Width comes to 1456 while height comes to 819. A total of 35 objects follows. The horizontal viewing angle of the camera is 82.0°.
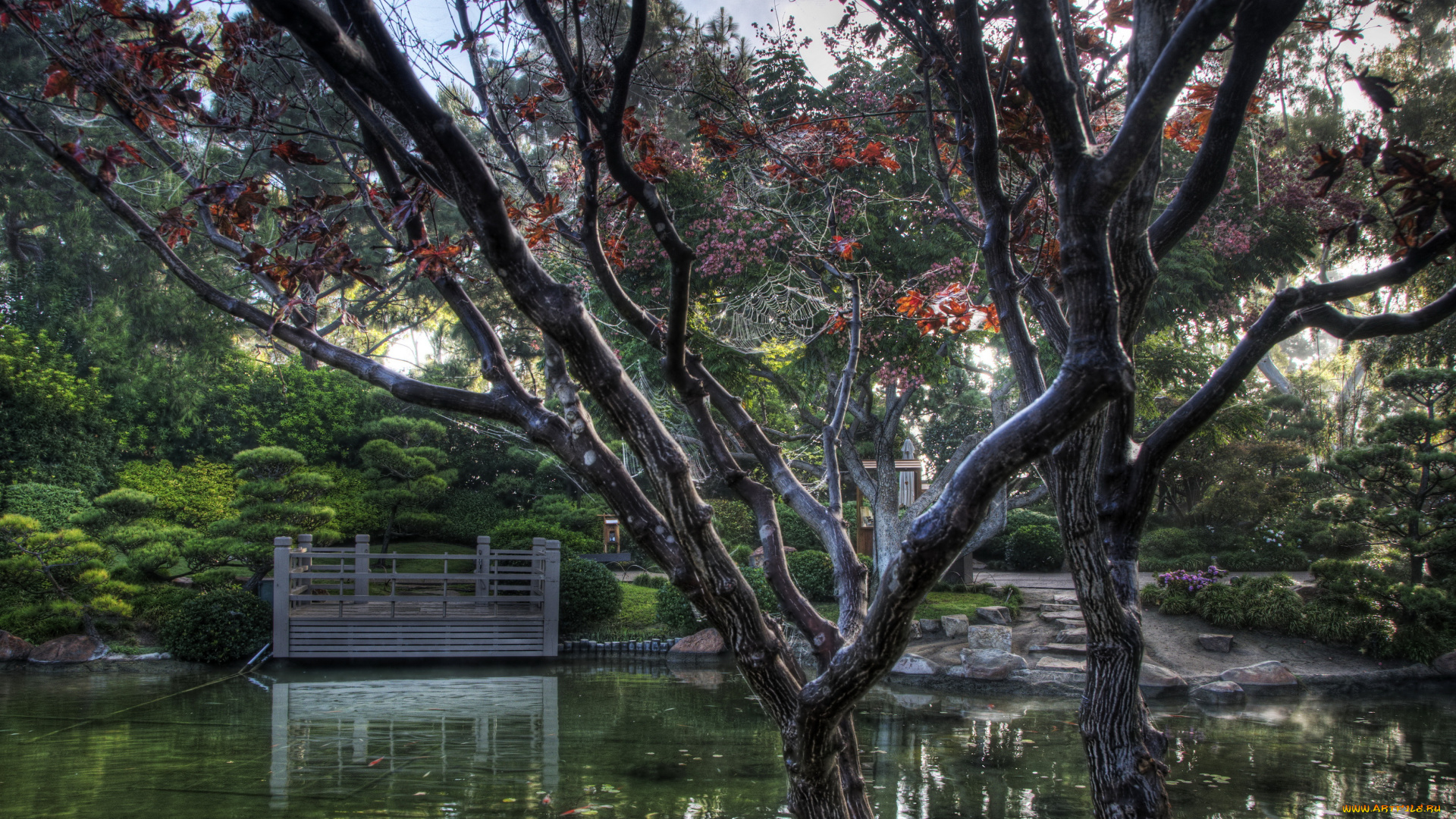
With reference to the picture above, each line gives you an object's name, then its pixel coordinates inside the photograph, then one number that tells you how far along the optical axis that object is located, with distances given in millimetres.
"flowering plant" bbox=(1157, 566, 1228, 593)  10422
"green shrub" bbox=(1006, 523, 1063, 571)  14656
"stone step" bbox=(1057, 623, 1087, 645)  9461
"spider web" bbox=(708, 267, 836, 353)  6949
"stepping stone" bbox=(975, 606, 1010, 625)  10438
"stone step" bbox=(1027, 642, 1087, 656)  9188
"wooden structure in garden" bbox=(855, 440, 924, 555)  13531
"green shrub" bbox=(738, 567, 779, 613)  10188
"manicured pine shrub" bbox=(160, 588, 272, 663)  9109
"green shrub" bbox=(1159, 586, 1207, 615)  10137
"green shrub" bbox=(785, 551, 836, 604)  11492
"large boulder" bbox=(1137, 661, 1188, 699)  8172
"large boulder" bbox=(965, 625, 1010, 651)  9359
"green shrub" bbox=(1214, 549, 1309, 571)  12859
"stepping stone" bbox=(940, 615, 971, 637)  10180
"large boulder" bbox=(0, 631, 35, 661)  8992
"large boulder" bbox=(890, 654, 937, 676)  9070
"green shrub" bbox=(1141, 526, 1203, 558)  13875
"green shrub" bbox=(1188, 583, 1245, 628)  9695
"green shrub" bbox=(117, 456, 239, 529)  13477
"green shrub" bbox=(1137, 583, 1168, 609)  10484
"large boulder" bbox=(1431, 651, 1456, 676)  8570
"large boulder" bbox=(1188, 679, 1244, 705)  8078
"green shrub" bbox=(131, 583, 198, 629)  10312
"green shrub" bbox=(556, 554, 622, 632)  10938
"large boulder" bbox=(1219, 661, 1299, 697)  8289
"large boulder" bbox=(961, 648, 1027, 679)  8750
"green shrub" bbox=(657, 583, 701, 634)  10688
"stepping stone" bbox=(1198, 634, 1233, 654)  9234
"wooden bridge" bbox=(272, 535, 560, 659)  9617
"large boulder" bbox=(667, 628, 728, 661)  10164
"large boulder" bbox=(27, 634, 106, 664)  9070
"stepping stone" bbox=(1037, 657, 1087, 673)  8570
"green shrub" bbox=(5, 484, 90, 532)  11531
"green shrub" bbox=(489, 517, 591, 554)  13633
